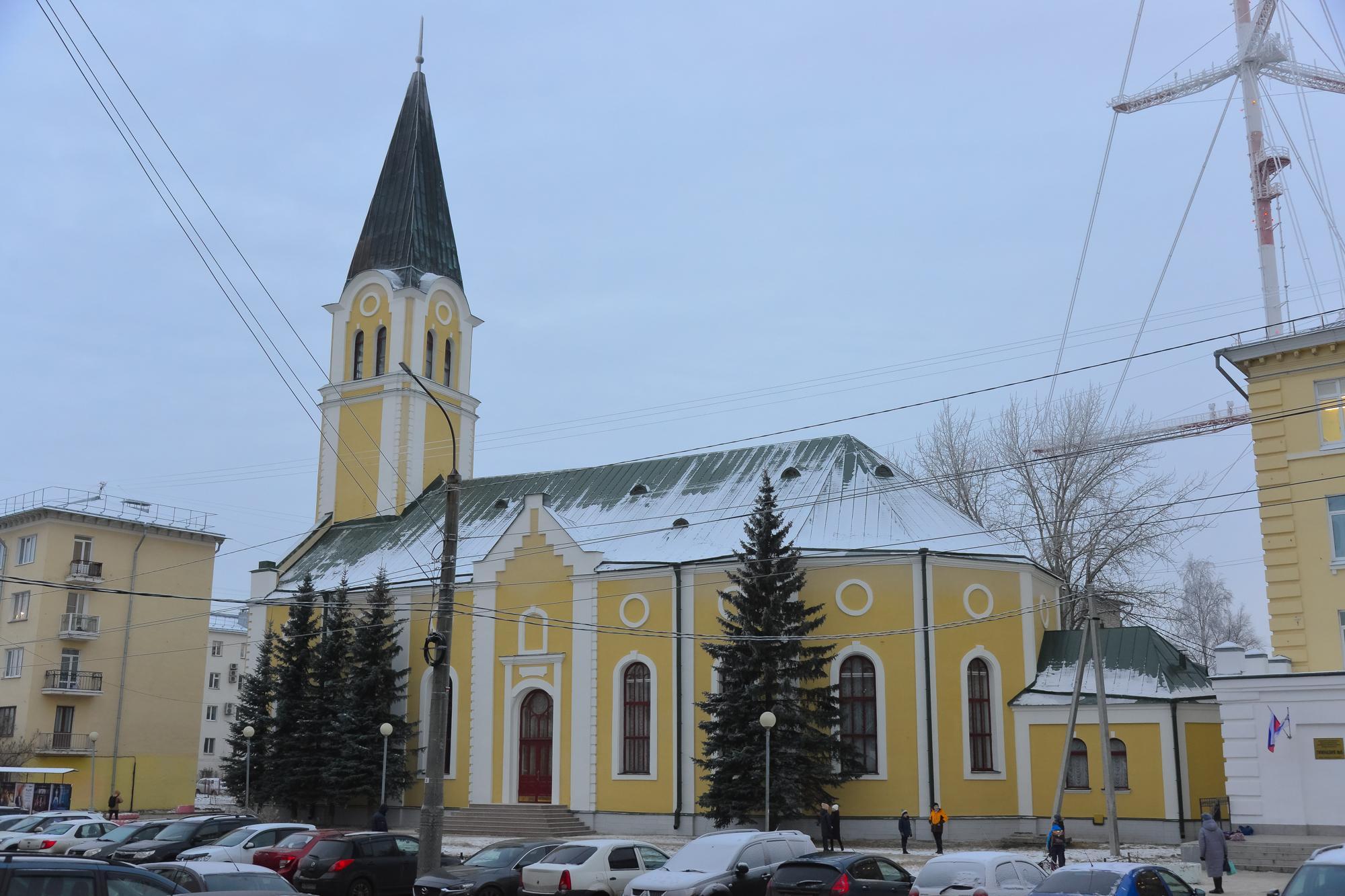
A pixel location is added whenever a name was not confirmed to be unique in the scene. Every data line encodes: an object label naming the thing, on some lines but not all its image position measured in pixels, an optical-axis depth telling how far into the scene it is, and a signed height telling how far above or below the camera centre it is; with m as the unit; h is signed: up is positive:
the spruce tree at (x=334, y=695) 40.31 +1.08
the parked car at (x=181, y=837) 23.03 -2.18
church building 33.97 +2.51
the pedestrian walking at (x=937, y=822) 30.52 -2.23
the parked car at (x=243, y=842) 21.97 -2.17
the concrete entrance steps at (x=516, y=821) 36.94 -2.80
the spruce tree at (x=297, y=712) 40.88 +0.49
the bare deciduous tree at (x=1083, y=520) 45.19 +7.80
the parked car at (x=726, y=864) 17.69 -2.01
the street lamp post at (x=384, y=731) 37.16 -0.10
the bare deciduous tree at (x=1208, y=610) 67.31 +7.03
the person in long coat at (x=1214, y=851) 22.09 -2.09
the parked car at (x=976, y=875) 16.20 -1.89
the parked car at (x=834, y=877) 17.17 -2.04
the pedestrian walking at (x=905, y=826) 30.91 -2.36
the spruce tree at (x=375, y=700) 40.25 +0.90
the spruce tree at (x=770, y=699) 32.31 +0.84
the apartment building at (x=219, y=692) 77.88 +2.21
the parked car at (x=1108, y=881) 13.96 -1.69
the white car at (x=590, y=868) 19.31 -2.21
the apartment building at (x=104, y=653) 49.44 +3.02
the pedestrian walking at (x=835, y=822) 30.48 -2.23
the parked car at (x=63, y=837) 25.05 -2.35
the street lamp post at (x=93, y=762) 48.16 -1.38
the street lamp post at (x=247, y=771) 39.97 -1.44
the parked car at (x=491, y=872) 19.02 -2.27
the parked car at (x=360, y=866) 21.09 -2.39
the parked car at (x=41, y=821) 28.22 -2.19
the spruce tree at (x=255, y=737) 42.16 -0.36
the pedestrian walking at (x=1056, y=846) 25.66 -2.33
